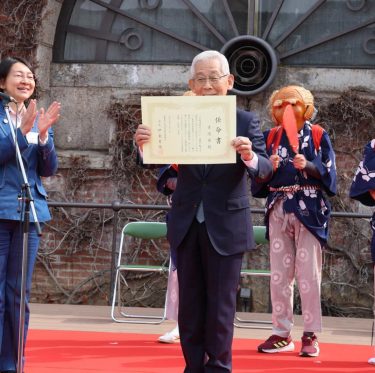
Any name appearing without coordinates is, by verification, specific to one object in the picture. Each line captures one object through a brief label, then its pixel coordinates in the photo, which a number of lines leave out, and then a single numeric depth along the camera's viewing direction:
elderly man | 8.70
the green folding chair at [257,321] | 15.40
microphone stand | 9.02
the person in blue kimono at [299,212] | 11.93
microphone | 9.27
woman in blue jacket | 9.94
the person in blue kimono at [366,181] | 11.58
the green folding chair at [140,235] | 15.68
